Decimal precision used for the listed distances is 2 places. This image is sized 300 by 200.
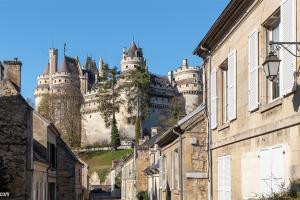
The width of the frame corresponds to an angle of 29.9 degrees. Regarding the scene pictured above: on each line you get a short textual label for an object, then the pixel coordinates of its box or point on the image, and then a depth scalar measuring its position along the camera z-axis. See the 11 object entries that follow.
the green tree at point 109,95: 107.44
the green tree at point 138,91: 102.56
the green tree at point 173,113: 84.39
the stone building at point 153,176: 33.04
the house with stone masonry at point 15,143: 21.73
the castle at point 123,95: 116.44
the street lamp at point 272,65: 9.33
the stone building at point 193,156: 19.30
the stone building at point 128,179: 50.31
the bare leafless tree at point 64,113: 96.63
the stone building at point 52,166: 25.67
